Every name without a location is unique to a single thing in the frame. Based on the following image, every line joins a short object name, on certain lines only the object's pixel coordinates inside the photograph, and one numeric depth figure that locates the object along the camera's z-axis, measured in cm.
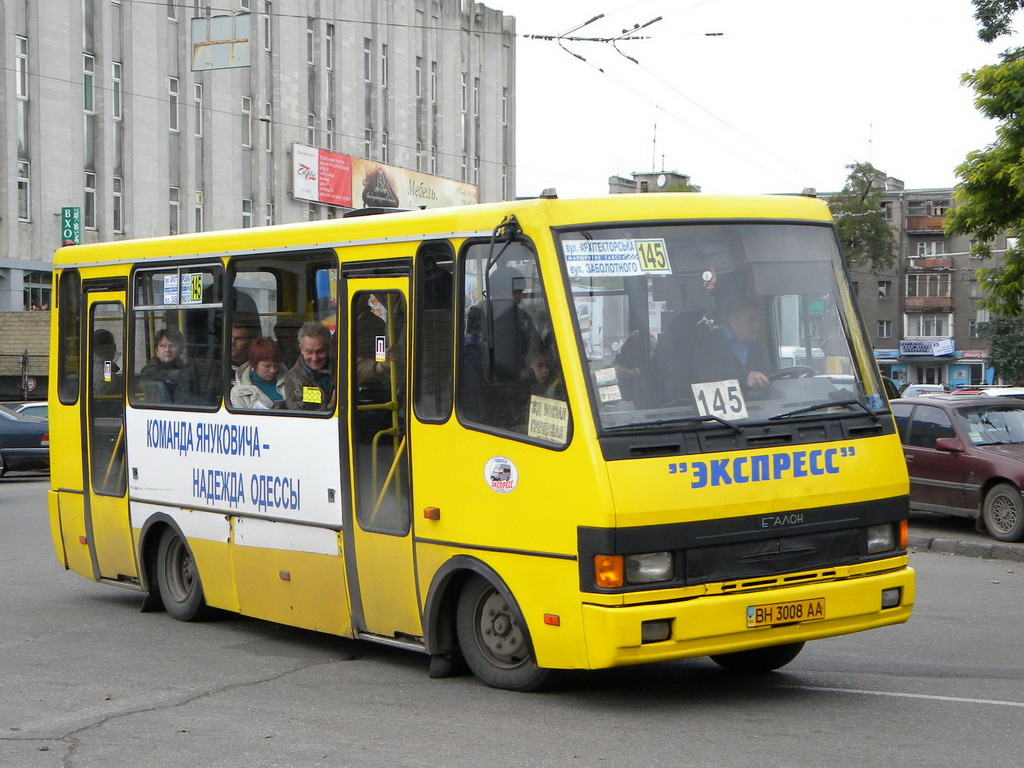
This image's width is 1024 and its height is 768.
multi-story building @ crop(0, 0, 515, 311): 4509
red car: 1559
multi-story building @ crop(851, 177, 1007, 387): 9612
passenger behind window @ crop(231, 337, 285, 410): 940
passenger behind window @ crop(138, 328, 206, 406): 1038
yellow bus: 693
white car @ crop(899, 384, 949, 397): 3803
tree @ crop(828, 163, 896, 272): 7744
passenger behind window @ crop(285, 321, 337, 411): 888
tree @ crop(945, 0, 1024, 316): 1884
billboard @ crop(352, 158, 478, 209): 6241
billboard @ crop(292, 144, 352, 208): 5809
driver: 727
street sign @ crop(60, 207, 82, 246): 4544
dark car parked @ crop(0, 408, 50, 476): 2669
